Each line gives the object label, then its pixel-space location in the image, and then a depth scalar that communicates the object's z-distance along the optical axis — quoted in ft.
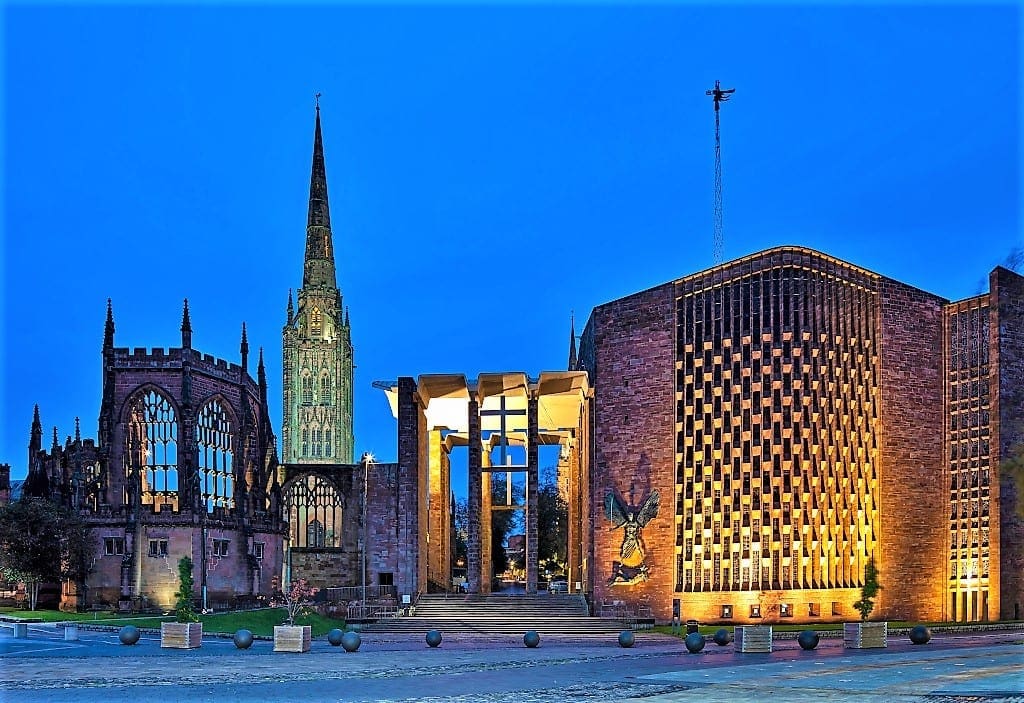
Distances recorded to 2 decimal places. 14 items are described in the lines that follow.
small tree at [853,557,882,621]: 144.51
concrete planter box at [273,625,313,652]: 104.73
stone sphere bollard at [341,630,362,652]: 106.01
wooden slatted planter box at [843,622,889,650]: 107.86
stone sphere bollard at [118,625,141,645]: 113.19
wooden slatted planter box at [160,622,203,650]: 108.88
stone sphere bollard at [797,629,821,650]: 105.91
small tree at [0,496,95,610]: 181.47
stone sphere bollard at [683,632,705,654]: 102.63
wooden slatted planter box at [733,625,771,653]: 102.32
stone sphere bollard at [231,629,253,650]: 108.47
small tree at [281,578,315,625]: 121.80
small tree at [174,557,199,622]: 112.47
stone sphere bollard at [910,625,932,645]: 112.68
